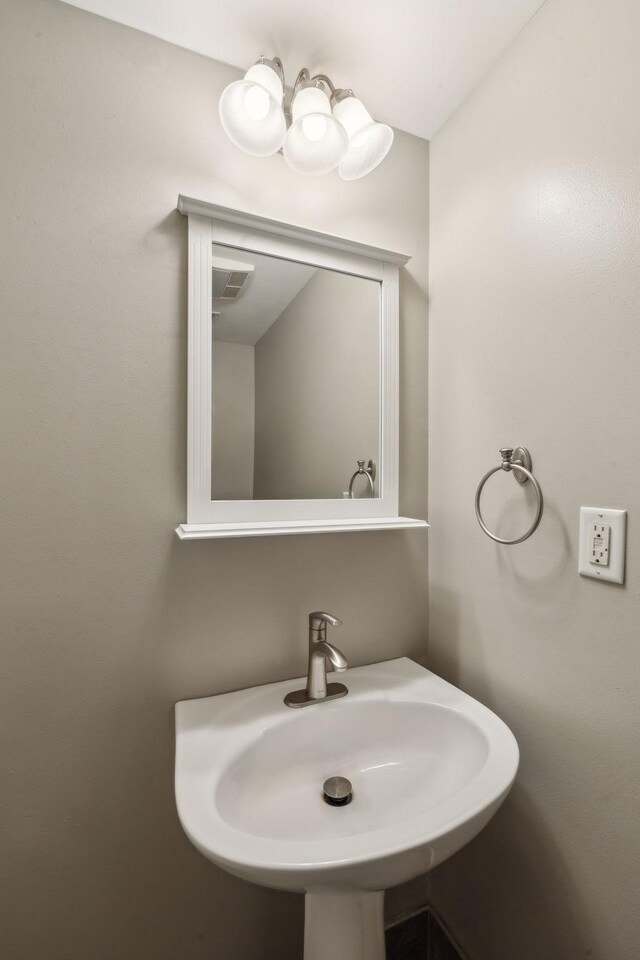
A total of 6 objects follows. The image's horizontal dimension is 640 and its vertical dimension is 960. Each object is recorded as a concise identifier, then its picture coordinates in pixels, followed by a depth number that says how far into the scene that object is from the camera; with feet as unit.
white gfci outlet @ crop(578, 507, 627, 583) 2.46
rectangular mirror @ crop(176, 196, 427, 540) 3.18
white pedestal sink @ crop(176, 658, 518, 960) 1.96
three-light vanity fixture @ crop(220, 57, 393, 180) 2.96
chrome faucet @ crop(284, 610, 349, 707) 3.18
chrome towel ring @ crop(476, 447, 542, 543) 2.91
